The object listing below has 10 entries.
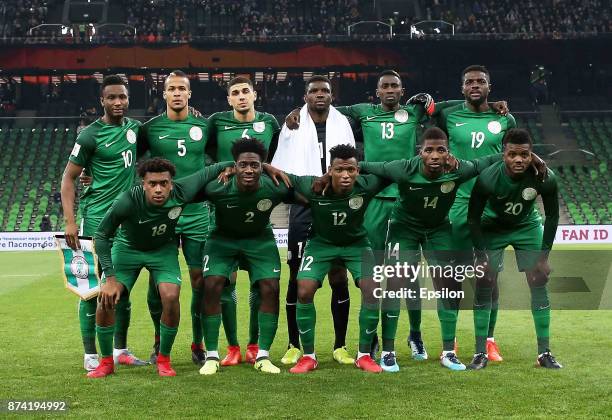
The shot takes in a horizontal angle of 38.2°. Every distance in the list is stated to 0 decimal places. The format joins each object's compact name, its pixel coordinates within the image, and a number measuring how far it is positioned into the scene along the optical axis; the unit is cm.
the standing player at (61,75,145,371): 716
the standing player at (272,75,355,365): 742
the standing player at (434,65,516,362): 748
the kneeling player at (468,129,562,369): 683
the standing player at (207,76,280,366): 745
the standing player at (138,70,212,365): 733
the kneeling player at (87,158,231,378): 663
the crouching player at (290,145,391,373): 684
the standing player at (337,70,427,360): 744
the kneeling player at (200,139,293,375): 685
